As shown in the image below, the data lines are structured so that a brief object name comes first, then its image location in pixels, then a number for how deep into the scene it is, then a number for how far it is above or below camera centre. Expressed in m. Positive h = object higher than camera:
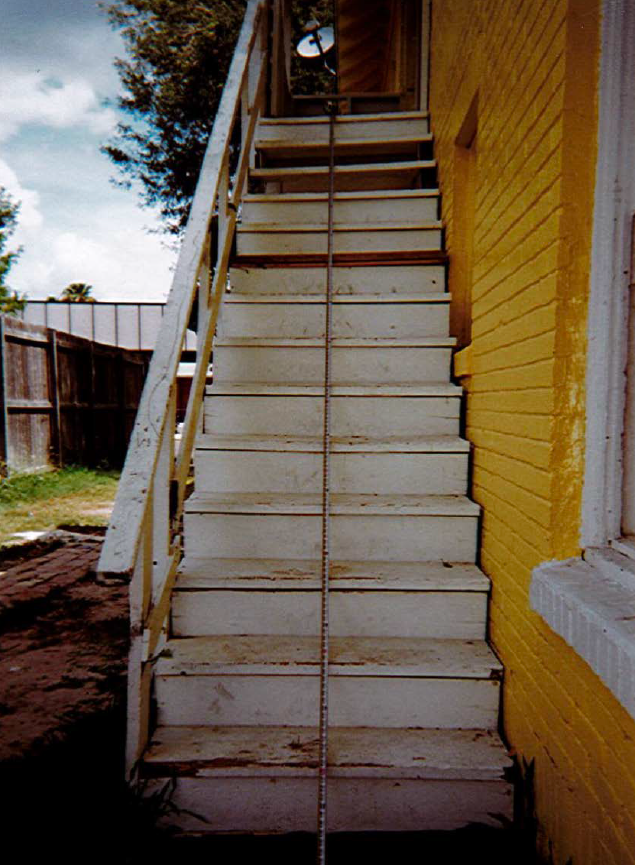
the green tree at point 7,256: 11.11 +3.15
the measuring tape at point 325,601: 1.56 -0.74
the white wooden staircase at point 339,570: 1.82 -0.70
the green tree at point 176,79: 12.69 +7.38
